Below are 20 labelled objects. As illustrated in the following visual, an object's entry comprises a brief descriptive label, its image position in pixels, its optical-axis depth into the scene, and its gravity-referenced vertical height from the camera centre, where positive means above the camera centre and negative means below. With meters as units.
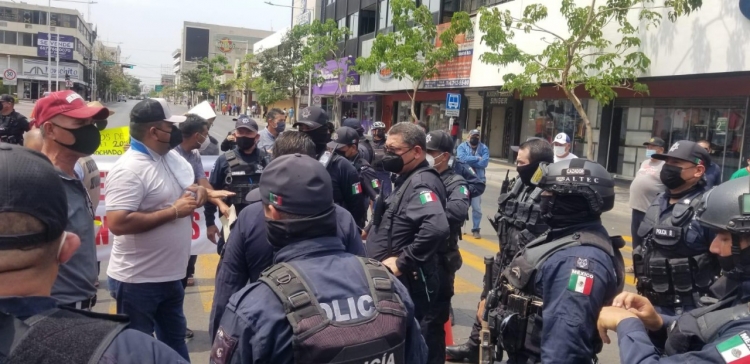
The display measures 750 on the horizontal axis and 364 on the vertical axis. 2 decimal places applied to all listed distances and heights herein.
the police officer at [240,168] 5.30 -0.55
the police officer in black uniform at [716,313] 2.11 -0.64
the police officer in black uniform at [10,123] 10.12 -0.51
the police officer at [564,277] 2.64 -0.69
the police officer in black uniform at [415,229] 4.04 -0.76
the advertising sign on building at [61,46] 66.94 +5.48
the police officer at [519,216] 4.85 -0.76
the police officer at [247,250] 2.92 -0.68
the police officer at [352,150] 6.44 -0.42
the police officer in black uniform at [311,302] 1.84 -0.60
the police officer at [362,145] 8.51 -0.46
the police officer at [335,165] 5.00 -0.43
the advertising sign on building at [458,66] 25.19 +2.25
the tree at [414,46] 25.39 +3.00
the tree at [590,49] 15.62 +2.14
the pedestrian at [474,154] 10.86 -0.60
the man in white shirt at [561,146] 8.44 -0.29
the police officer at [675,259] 4.22 -0.90
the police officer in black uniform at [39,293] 1.19 -0.43
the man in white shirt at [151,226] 3.56 -0.74
